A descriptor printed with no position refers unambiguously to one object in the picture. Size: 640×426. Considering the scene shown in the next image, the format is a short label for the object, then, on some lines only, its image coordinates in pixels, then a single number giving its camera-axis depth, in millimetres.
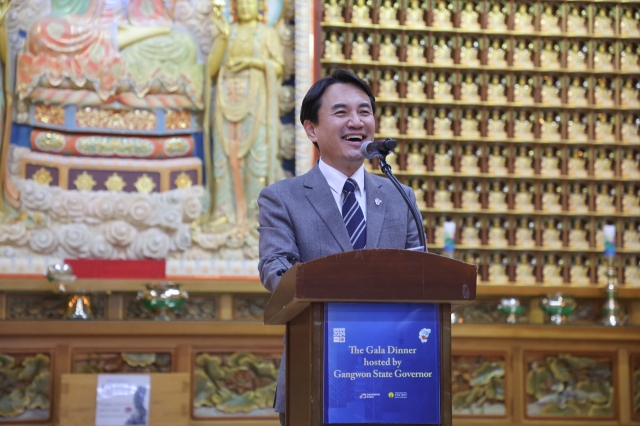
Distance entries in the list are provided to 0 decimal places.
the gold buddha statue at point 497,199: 10348
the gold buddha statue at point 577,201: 10492
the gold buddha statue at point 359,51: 10183
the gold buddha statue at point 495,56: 10477
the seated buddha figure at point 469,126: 10384
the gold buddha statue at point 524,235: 10341
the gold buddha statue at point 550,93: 10563
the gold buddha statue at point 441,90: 10399
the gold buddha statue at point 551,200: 10449
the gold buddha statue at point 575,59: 10622
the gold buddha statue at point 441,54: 10427
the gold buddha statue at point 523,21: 10550
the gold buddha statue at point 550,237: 10399
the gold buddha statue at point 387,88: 10240
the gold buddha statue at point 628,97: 10622
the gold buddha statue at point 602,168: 10557
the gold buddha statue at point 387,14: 10298
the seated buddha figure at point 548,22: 10622
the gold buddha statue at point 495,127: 10442
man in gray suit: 3861
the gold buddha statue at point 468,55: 10435
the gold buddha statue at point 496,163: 10406
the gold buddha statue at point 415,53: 10348
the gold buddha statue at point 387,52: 10269
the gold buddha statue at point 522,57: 10521
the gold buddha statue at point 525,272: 10269
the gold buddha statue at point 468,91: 10420
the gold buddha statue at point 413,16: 10363
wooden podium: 3031
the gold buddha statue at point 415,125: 10283
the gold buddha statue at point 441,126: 10377
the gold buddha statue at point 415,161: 10240
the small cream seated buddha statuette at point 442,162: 10305
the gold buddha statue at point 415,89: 10334
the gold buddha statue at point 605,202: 10521
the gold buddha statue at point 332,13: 10161
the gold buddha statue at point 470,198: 10305
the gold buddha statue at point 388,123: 10161
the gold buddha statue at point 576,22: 10636
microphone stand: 3679
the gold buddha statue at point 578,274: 10348
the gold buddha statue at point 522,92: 10492
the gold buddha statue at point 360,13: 10212
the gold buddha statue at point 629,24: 10658
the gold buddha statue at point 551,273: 10327
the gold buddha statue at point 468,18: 10463
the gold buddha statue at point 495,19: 10514
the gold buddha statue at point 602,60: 10650
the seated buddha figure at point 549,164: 10485
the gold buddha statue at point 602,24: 10658
